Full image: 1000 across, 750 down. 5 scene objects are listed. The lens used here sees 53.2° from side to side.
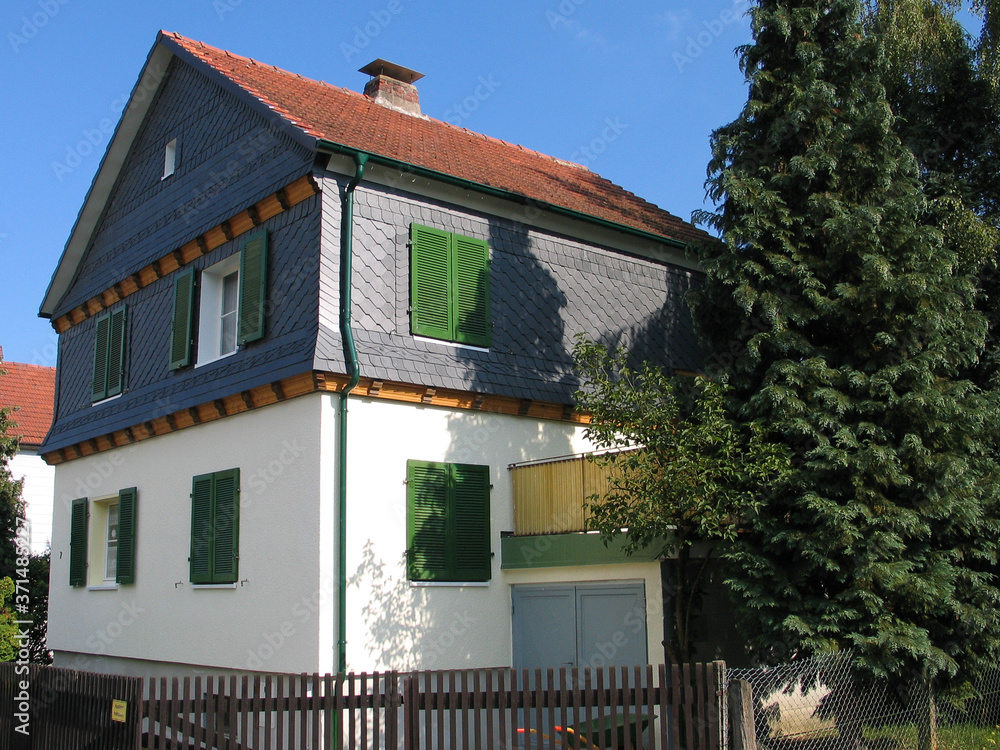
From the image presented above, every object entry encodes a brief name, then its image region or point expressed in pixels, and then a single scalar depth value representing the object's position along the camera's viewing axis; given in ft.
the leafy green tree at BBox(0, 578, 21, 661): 51.25
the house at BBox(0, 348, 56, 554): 89.93
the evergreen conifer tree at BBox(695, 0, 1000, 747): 29.43
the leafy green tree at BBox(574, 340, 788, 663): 30.78
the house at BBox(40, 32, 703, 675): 36.09
